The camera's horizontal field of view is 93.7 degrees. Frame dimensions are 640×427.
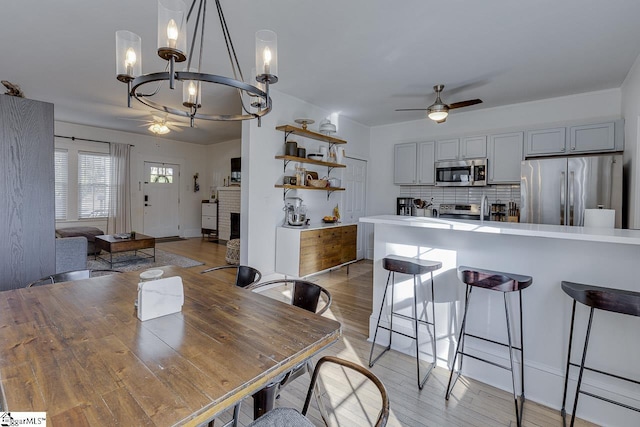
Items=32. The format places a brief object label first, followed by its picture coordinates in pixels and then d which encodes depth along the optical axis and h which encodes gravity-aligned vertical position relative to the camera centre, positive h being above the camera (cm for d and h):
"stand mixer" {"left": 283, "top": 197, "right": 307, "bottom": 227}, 442 -11
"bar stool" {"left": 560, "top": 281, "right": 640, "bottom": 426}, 147 -46
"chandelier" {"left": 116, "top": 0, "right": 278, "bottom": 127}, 123 +67
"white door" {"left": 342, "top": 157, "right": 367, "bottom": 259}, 586 +25
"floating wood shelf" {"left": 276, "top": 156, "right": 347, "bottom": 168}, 428 +67
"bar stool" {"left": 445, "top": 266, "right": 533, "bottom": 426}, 182 -47
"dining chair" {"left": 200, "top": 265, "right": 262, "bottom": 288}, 220 -53
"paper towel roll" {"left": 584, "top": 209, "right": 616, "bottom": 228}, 227 -6
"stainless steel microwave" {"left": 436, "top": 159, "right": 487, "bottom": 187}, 485 +58
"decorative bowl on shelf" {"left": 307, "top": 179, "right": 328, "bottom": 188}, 469 +35
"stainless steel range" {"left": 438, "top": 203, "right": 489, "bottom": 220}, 507 -5
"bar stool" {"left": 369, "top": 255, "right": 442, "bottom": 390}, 219 -57
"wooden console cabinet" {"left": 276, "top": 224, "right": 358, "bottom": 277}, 413 -65
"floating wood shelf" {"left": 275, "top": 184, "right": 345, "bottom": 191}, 430 +26
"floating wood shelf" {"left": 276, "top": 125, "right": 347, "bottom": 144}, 423 +110
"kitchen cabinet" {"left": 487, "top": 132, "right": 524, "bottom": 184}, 457 +80
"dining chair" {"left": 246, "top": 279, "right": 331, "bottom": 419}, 132 -64
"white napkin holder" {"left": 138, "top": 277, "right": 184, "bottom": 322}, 132 -44
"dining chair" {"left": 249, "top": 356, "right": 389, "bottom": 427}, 92 -73
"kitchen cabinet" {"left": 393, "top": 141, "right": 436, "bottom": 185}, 541 +81
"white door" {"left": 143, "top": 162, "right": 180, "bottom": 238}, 773 +8
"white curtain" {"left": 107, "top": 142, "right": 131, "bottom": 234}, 696 +24
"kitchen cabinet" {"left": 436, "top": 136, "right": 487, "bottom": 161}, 492 +101
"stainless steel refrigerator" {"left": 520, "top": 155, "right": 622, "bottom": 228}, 354 +27
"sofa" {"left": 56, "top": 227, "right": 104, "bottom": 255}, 538 -60
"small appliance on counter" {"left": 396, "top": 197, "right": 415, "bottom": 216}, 579 +1
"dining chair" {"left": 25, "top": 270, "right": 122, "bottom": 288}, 205 -53
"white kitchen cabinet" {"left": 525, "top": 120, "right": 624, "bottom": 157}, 386 +96
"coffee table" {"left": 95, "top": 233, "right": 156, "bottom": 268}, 489 -71
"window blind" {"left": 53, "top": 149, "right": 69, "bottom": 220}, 627 +40
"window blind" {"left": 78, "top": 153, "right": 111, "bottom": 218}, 661 +36
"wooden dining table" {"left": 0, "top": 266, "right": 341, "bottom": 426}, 80 -53
